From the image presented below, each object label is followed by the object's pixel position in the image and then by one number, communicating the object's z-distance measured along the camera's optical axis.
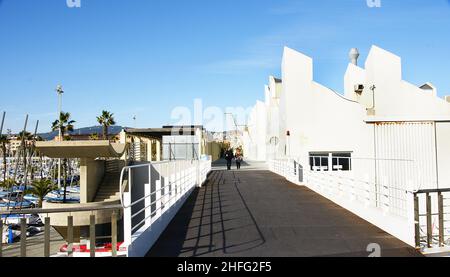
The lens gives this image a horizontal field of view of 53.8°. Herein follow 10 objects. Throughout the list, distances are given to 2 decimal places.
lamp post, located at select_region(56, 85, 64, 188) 49.08
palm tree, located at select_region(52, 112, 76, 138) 63.03
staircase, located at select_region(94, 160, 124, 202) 34.31
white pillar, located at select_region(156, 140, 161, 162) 54.16
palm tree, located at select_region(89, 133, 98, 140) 71.53
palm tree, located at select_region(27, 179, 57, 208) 41.47
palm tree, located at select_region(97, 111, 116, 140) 65.88
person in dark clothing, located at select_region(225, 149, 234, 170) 39.12
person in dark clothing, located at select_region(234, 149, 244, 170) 38.95
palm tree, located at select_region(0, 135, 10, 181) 67.01
